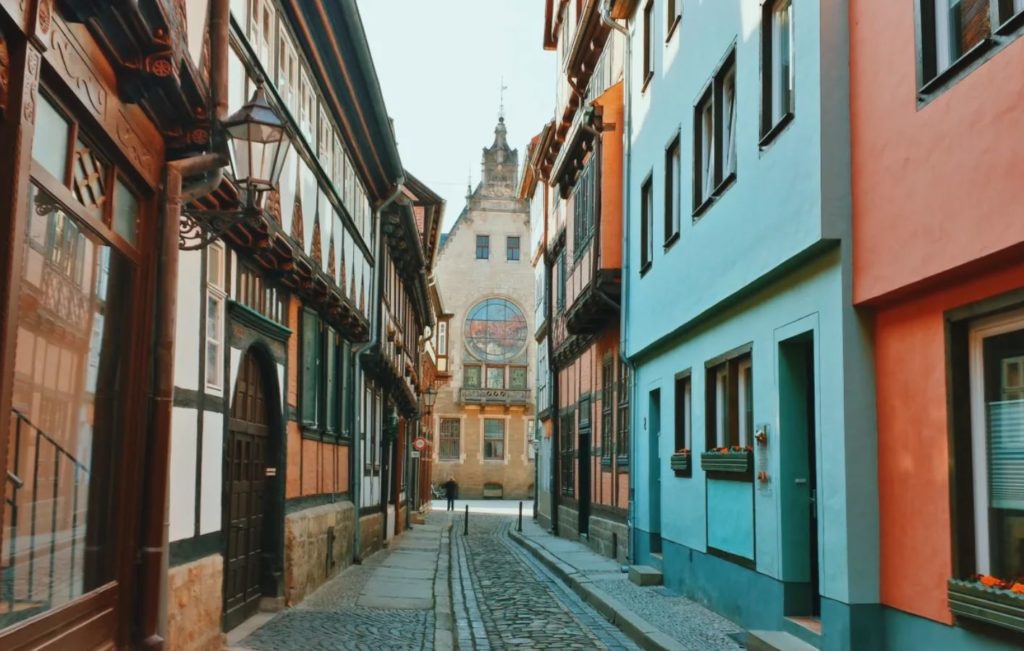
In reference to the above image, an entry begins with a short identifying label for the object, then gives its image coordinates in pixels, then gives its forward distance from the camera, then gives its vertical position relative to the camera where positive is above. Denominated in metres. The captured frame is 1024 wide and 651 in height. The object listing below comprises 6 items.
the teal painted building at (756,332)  8.25 +1.23
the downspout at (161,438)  6.94 +0.12
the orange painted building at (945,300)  6.26 +1.01
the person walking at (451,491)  46.33 -1.17
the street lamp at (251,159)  7.28 +1.91
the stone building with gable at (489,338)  60.00 +6.49
